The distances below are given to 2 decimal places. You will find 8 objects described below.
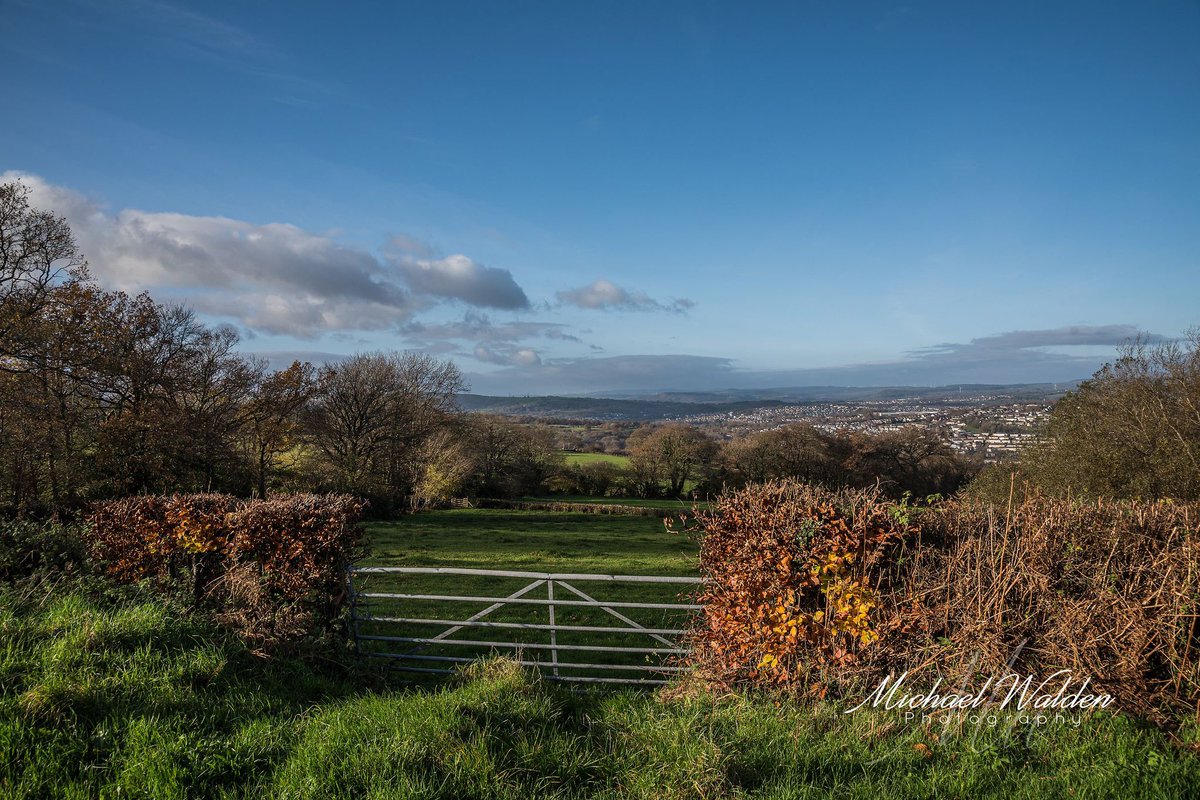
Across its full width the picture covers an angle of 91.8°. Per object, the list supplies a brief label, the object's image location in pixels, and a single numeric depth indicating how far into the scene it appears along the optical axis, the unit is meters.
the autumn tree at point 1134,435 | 18.78
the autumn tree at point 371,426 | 34.47
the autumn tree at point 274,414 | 30.25
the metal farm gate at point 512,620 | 7.50
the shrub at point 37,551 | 7.20
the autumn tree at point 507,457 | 44.56
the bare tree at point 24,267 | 18.92
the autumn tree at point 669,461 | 50.44
